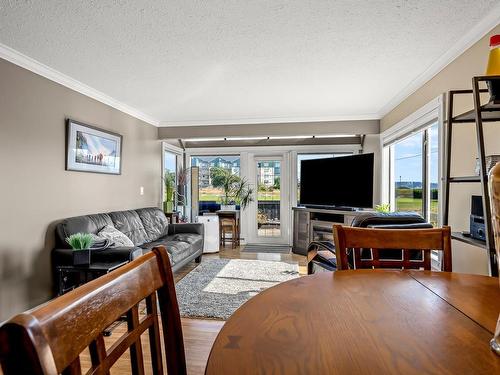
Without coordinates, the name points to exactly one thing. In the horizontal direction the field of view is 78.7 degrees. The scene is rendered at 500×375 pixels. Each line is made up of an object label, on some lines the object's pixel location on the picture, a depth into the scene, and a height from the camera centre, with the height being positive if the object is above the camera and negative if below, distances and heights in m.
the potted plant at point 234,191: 6.25 -0.06
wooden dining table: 0.55 -0.32
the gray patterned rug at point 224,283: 2.94 -1.15
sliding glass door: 6.16 -0.29
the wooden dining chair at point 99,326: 0.34 -0.21
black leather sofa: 2.80 -0.61
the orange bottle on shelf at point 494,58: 1.67 +0.73
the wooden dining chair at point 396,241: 1.28 -0.22
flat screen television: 4.59 +0.11
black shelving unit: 1.67 +0.10
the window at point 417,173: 3.25 +0.19
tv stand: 4.88 -0.58
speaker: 1.85 -0.19
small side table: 2.68 -0.81
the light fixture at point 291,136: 5.11 +0.88
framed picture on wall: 3.35 +0.47
